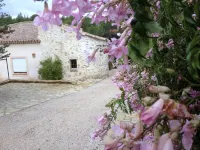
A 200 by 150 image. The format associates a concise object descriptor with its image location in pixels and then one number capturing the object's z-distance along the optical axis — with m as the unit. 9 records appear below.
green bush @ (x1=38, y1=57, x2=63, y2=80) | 10.88
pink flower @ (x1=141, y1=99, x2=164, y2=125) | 0.26
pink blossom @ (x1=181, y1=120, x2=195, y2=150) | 0.30
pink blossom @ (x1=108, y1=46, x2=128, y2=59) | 0.36
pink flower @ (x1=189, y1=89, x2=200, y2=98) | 0.39
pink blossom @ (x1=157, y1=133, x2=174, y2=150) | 0.28
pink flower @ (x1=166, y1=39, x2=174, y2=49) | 0.53
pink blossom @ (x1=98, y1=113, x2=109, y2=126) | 0.72
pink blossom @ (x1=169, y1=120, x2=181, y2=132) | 0.30
